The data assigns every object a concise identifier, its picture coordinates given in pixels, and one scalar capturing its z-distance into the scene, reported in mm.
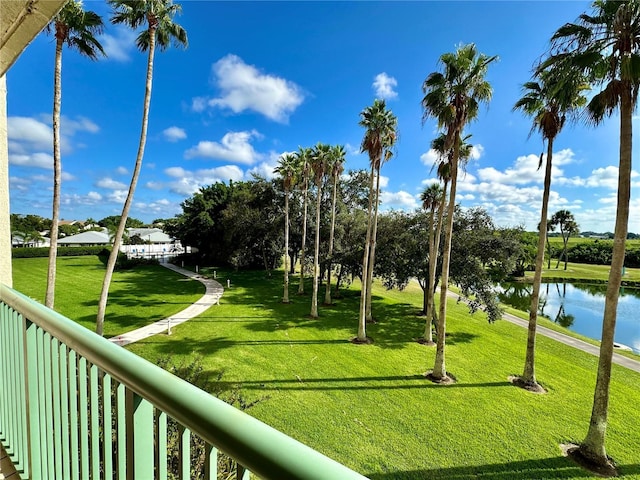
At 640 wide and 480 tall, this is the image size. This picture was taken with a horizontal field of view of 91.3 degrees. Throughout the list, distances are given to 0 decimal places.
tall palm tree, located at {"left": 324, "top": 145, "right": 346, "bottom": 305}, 19062
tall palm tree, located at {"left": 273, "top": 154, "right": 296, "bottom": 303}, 21452
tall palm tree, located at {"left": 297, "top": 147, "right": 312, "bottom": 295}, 19312
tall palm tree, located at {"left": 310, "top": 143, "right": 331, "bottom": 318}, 18547
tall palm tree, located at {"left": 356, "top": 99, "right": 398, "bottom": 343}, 14336
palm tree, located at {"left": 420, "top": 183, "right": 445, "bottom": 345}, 14516
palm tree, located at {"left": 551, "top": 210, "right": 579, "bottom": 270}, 51125
